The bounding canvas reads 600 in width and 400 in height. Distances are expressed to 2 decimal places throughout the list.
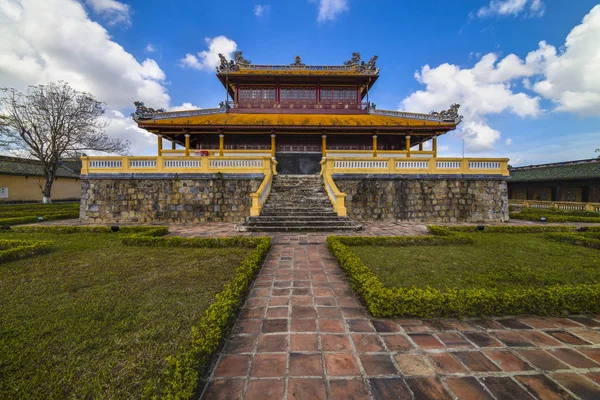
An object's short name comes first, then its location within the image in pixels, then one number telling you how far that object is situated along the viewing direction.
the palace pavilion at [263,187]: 12.26
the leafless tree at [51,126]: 21.02
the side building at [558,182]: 19.70
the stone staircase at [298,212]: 9.44
